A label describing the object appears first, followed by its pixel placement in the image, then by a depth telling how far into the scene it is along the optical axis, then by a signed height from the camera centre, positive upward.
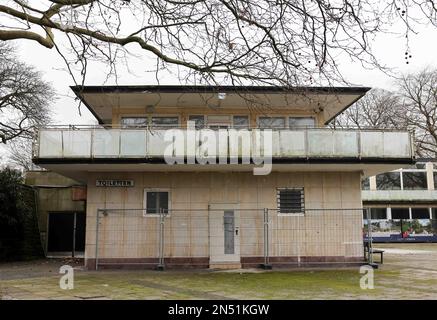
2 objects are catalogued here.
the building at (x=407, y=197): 41.19 +3.00
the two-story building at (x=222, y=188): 19.11 +1.75
